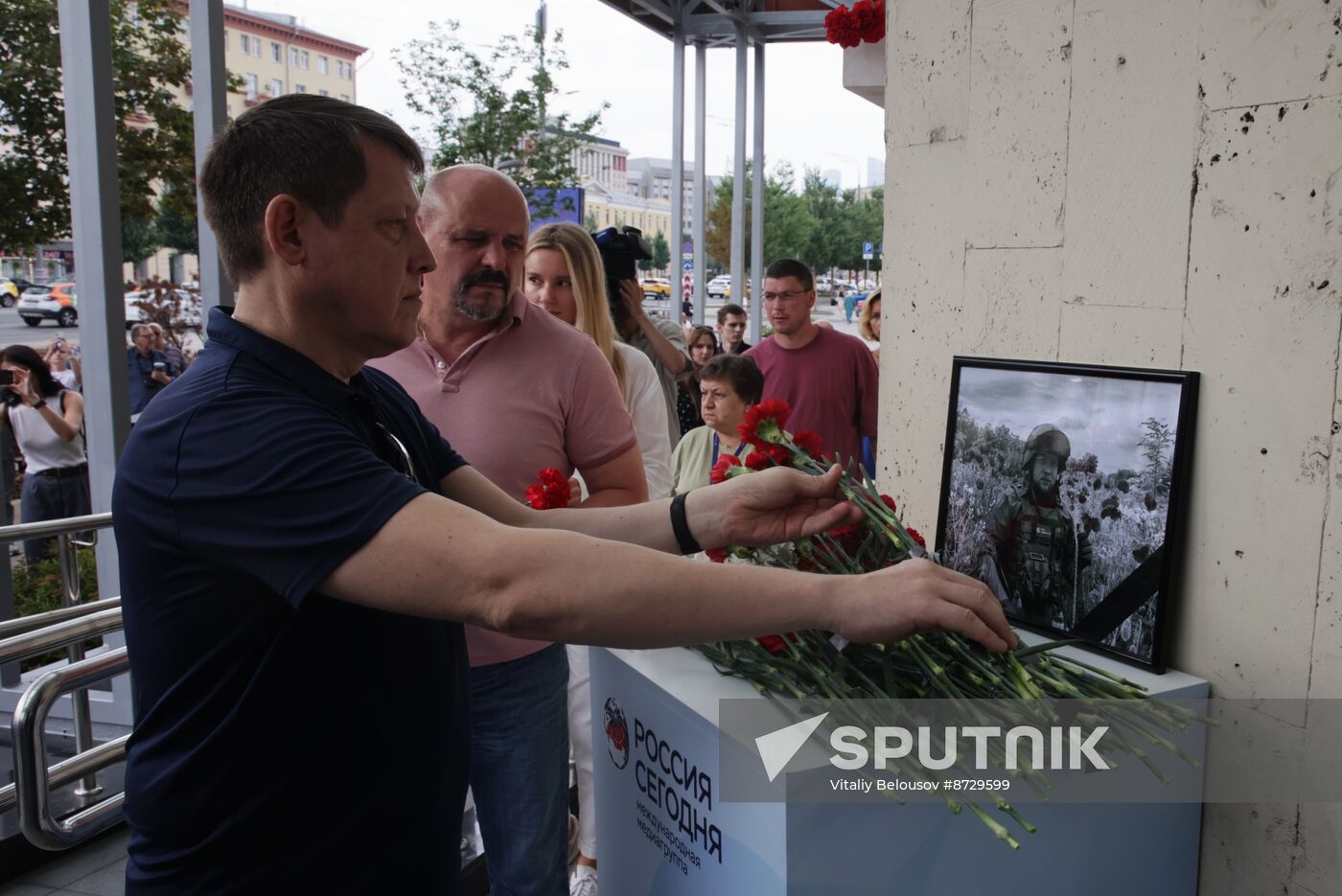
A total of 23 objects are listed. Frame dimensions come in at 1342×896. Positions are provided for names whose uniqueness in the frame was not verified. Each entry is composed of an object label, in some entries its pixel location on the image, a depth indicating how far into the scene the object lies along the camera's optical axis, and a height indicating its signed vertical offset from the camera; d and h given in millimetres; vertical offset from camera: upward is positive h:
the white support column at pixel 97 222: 3586 +293
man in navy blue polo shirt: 1048 -294
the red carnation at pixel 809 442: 1903 -242
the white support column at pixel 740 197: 11758 +1377
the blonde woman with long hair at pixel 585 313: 3324 -11
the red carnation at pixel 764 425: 1863 -208
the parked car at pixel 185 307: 8914 -25
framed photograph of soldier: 1959 -363
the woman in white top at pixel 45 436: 6078 -809
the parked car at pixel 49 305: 19438 -72
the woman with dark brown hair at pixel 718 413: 4289 -432
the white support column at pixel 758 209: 12500 +1307
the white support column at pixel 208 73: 3785 +864
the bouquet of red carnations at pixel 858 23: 3033 +869
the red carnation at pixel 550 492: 1965 -355
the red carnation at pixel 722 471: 1885 -294
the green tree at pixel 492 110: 13625 +2674
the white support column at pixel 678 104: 11266 +2297
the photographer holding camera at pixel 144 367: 7938 -515
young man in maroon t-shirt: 5055 -290
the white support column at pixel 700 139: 11277 +1955
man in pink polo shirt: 2105 -246
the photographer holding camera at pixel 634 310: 4430 +4
